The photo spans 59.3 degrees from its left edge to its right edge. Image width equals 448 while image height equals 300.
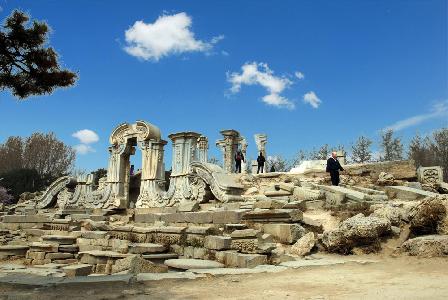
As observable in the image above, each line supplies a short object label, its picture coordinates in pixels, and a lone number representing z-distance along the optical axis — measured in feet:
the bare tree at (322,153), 151.98
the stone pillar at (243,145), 89.23
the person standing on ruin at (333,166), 43.47
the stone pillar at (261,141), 83.25
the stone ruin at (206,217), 23.62
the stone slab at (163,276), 18.37
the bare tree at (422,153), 121.80
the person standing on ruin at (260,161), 70.95
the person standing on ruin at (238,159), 69.67
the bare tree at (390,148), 133.39
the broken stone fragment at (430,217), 23.26
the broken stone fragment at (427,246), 21.18
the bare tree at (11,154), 141.90
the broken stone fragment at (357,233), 24.04
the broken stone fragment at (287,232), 26.18
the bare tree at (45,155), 142.82
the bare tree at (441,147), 114.42
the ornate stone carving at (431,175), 50.41
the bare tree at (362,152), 136.98
